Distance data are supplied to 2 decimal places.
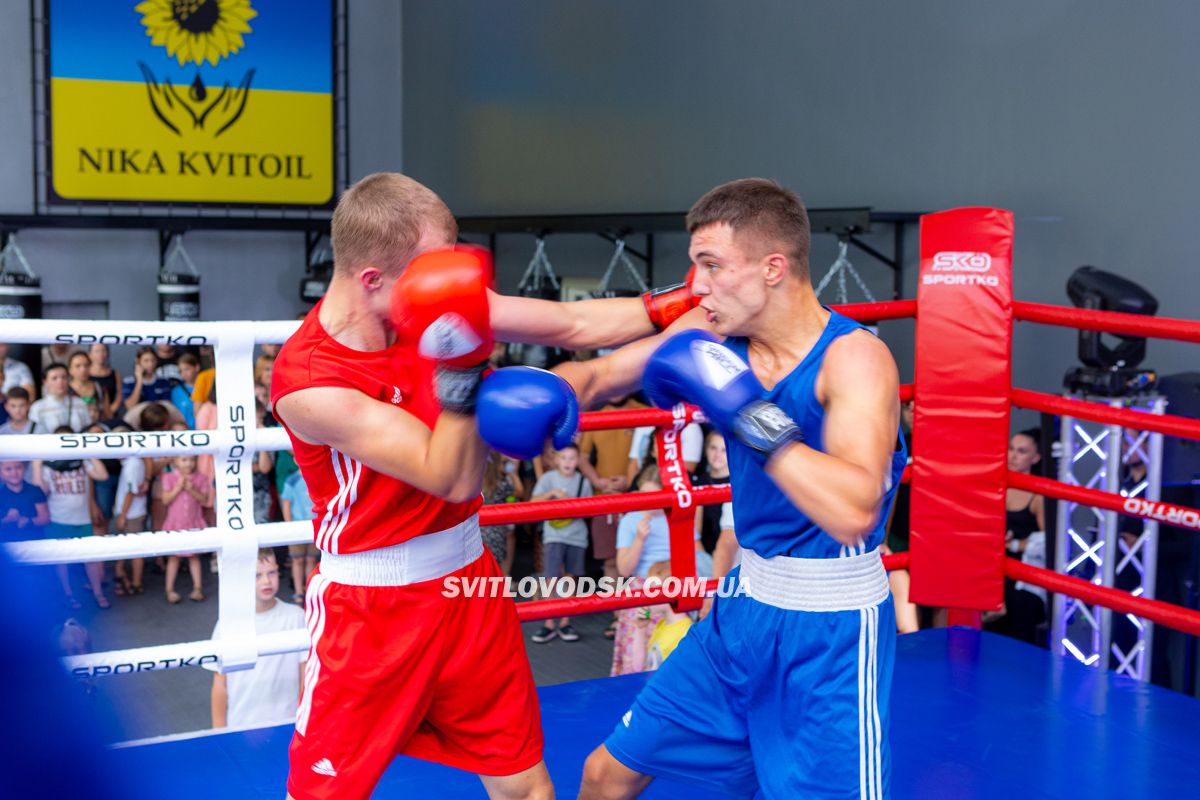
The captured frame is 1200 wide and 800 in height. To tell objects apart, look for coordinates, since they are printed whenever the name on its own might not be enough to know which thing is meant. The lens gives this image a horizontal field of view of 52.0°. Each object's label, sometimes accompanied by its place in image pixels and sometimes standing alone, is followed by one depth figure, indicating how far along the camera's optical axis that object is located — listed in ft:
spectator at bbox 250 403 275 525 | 21.89
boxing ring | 8.68
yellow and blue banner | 35.96
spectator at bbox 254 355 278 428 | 22.53
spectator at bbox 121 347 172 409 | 26.40
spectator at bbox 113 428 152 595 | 22.36
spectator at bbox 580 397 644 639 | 20.36
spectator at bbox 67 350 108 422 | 24.03
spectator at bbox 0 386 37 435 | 21.62
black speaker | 13.88
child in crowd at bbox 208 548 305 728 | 12.01
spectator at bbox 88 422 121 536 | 23.02
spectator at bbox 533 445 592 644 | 20.08
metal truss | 12.39
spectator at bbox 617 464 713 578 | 15.55
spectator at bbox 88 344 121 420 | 26.71
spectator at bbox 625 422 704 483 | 17.25
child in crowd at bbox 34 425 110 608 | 21.20
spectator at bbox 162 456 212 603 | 22.21
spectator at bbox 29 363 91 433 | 23.07
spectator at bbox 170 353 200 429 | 25.76
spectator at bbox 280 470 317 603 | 21.16
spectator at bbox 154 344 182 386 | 27.07
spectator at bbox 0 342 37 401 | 25.88
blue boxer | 6.30
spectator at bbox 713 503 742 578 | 12.69
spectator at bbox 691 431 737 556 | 16.07
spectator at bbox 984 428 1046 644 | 14.65
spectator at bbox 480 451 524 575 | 19.17
